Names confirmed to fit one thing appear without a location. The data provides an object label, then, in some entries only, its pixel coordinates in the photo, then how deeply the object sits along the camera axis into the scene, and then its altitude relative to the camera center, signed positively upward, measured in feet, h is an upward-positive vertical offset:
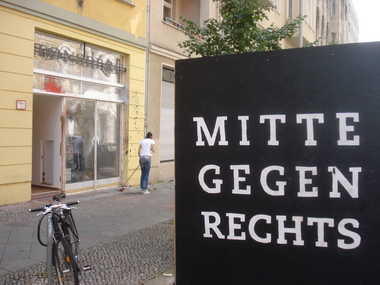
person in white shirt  35.01 -1.60
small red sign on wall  27.73 +2.74
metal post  11.93 -3.39
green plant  20.30 +6.15
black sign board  6.93 -0.45
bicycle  12.71 -3.49
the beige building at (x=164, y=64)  41.88 +9.07
